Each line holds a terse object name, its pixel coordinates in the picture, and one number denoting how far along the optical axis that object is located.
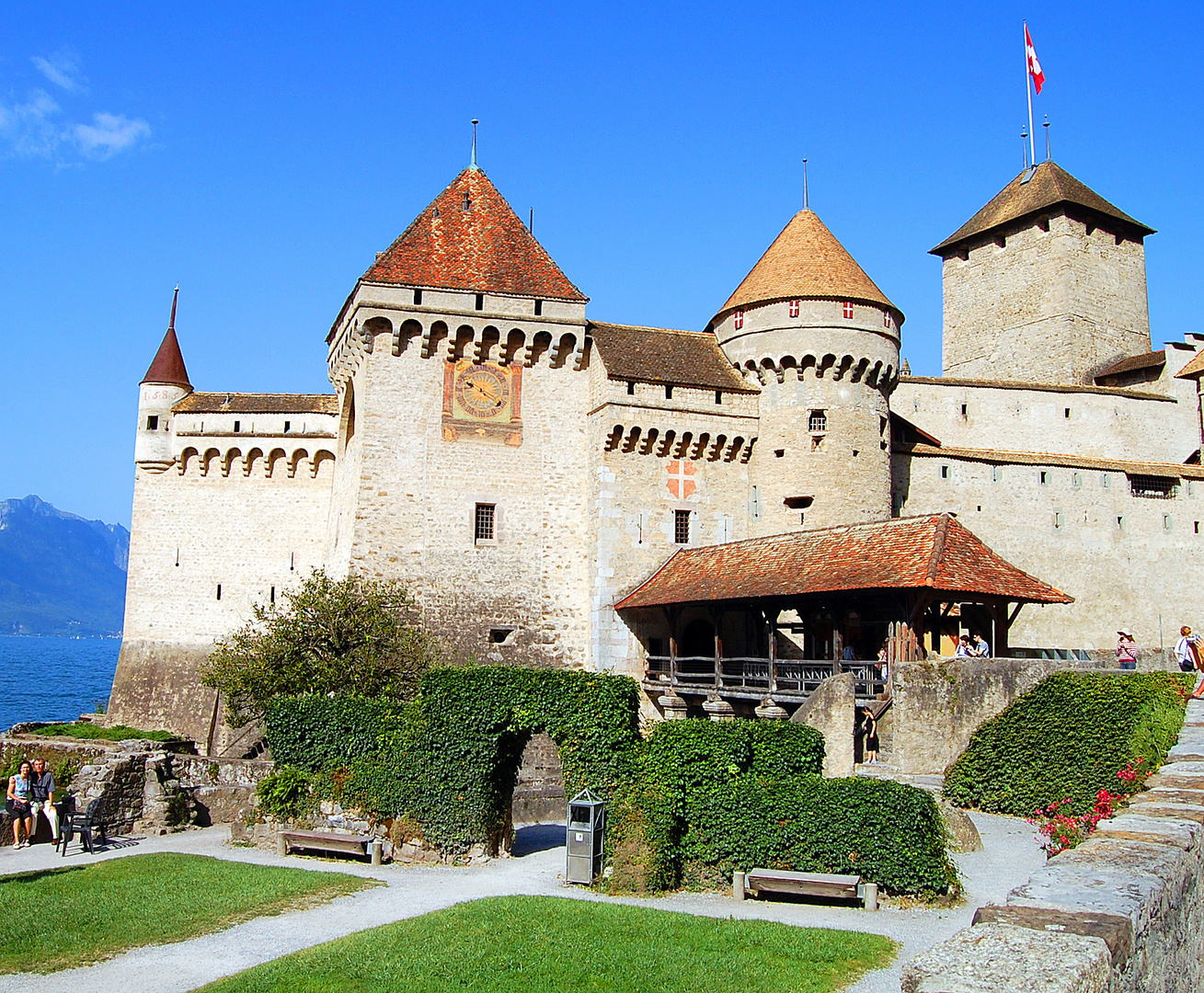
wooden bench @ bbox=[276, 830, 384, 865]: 16.44
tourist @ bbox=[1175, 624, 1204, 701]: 18.94
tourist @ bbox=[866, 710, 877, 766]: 20.03
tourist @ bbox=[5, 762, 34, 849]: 18.31
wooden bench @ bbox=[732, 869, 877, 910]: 12.85
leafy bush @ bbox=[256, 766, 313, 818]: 17.66
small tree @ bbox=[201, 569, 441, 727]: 23.39
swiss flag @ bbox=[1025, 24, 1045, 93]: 47.03
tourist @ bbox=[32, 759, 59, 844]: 18.42
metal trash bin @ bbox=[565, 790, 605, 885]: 14.71
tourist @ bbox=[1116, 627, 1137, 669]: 19.50
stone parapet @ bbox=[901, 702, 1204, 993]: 4.26
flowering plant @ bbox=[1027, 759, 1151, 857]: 11.79
